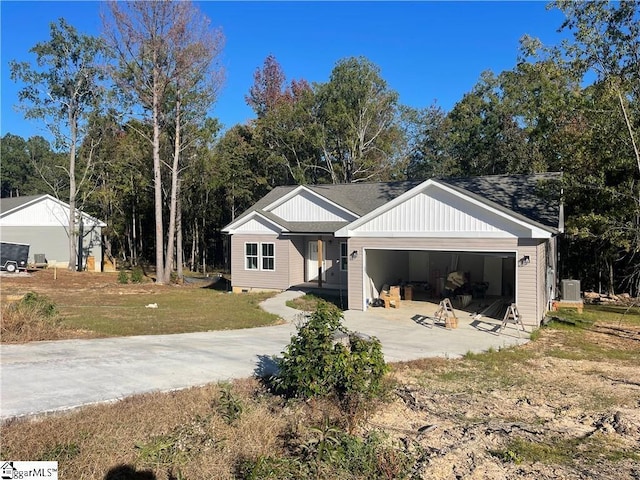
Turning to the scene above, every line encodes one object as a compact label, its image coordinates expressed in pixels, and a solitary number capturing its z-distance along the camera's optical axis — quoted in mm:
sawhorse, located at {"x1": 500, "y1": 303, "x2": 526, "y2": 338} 13345
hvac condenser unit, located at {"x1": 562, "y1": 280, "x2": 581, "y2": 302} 17641
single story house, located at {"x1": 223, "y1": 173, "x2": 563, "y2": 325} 14453
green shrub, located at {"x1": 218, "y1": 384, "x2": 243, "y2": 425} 6341
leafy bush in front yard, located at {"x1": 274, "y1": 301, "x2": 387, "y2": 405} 6992
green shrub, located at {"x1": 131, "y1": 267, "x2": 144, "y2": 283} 26097
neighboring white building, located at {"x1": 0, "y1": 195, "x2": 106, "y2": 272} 33750
